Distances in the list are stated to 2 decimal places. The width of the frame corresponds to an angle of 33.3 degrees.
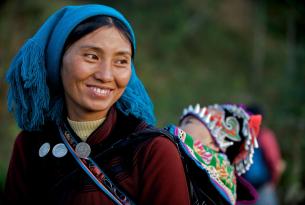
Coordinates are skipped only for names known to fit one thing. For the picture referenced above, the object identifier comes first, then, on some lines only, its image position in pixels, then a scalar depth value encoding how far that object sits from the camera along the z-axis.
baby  2.69
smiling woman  2.07
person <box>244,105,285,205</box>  5.90
